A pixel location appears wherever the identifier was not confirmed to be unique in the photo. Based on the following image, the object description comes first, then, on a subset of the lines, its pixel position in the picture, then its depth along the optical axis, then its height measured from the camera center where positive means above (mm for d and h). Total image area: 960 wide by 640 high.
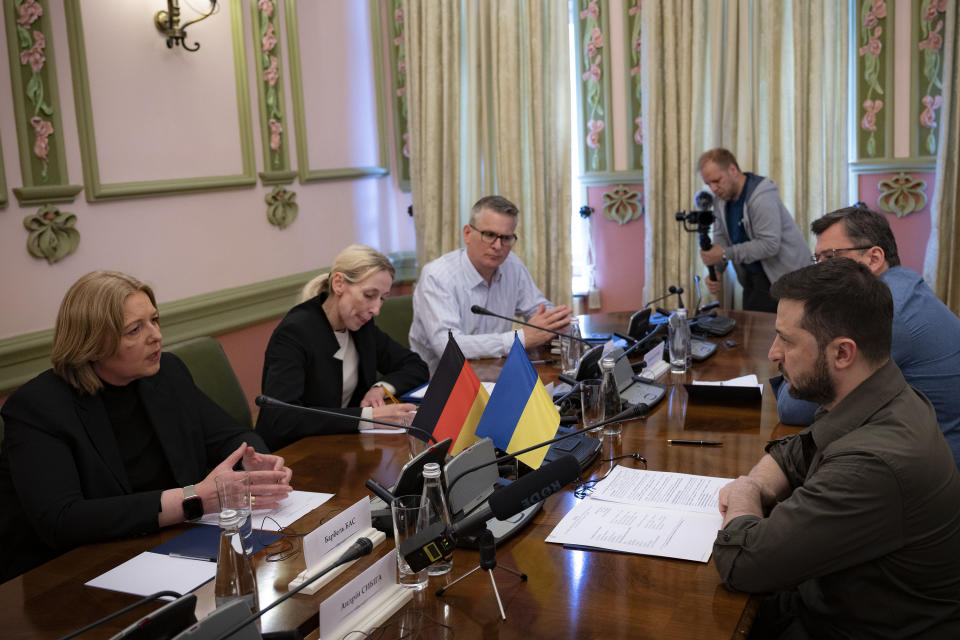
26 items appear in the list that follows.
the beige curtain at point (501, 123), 5000 +369
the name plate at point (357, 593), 1254 -605
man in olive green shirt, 1392 -545
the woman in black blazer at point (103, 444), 1755 -533
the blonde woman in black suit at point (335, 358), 2420 -511
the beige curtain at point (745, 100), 4492 +393
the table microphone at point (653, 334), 2712 -559
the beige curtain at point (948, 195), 4219 -150
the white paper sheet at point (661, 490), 1731 -644
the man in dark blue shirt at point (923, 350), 2105 -453
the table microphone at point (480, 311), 2662 -387
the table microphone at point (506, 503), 1373 -504
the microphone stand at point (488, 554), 1354 -572
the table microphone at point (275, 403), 1834 -447
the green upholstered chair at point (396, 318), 3715 -552
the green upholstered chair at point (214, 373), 2826 -580
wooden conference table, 1300 -658
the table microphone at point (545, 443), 1605 -521
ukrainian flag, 1905 -505
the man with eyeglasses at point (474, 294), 3195 -423
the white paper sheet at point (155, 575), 1489 -659
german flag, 1896 -478
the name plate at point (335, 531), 1456 -593
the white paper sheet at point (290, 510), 1760 -656
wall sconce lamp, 3719 +759
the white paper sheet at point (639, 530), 1533 -648
